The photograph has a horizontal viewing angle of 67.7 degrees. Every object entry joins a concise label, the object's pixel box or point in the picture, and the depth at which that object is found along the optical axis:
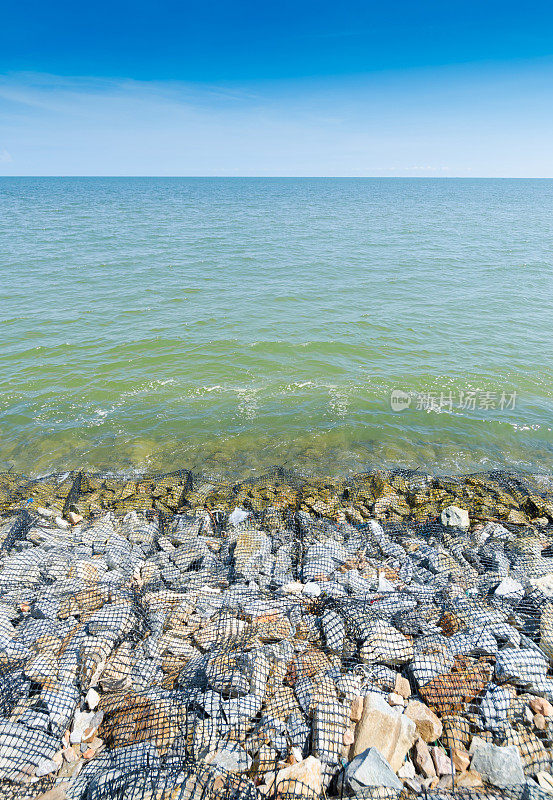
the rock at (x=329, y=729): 3.62
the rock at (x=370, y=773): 3.28
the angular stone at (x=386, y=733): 3.57
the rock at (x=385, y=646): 4.63
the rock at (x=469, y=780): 3.41
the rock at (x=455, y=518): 7.80
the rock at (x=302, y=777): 3.32
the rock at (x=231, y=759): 3.57
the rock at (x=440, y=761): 3.51
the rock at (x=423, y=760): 3.49
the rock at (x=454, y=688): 4.12
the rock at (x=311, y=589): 5.81
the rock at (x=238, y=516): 8.02
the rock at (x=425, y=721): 3.78
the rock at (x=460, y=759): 3.55
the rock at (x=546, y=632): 4.72
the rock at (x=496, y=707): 3.91
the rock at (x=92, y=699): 4.28
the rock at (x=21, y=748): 3.63
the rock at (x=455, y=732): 3.73
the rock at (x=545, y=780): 3.35
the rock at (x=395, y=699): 4.14
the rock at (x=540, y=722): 3.86
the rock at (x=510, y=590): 5.63
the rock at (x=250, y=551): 6.43
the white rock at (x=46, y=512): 8.40
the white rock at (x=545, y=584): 5.72
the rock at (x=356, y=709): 3.91
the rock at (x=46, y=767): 3.68
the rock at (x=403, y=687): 4.27
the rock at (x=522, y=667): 4.25
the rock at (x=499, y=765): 3.40
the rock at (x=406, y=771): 3.47
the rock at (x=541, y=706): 3.98
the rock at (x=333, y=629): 4.93
